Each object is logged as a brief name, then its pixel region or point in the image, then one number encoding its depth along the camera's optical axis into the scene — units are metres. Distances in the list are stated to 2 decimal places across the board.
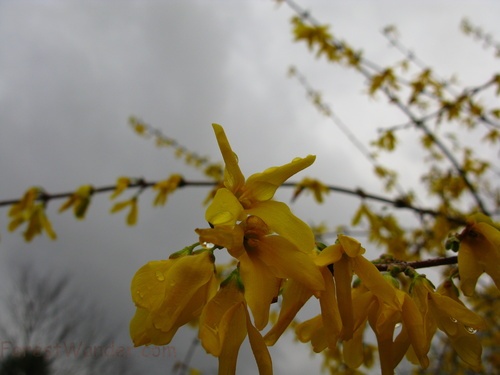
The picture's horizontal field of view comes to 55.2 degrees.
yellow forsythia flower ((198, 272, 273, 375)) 0.11
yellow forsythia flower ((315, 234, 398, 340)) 0.11
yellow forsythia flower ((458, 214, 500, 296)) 0.13
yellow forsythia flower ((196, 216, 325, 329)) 0.11
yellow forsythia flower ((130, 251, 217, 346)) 0.11
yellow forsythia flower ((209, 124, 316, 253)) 0.10
